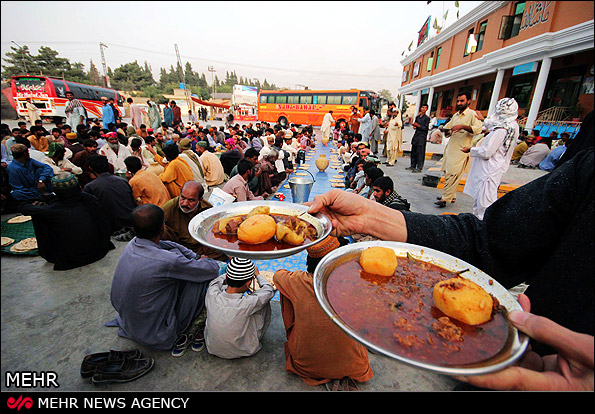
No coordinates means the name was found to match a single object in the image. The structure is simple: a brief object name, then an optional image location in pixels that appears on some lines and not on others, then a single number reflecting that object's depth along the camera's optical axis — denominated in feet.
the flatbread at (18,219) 18.21
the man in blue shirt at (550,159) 32.07
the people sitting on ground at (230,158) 29.93
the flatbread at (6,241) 15.44
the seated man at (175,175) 19.80
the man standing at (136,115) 46.90
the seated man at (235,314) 8.38
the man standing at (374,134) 44.50
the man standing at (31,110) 58.35
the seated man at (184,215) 13.33
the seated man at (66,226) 13.14
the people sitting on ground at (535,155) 36.42
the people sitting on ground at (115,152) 25.94
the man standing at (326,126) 58.34
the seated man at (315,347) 7.89
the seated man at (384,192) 15.01
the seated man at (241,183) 17.01
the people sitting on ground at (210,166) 27.32
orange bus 74.18
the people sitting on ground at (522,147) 40.70
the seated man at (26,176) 18.83
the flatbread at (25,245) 14.58
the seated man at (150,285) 8.45
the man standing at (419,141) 31.50
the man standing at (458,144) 21.44
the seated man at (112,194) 17.01
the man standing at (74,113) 40.73
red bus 57.47
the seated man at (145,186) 17.79
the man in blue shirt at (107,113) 42.09
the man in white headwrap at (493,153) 16.47
